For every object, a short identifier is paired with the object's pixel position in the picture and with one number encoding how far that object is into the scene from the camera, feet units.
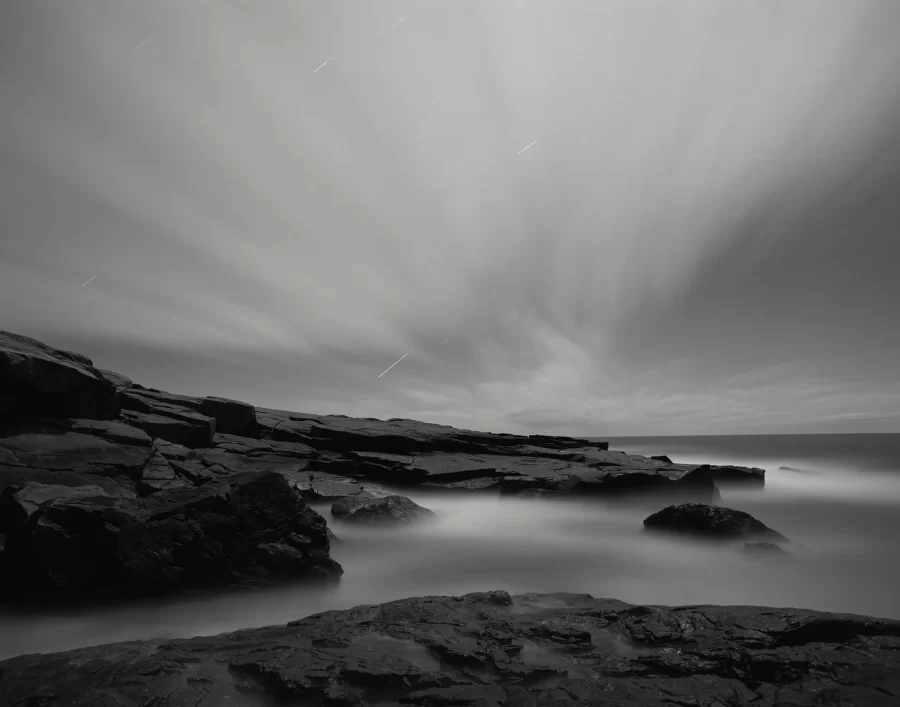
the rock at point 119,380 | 69.77
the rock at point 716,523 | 37.81
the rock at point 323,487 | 55.72
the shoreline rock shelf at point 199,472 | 21.49
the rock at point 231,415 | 73.97
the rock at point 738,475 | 81.10
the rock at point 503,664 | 11.00
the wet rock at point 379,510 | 42.37
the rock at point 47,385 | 40.24
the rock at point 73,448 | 35.91
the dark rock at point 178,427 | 58.75
